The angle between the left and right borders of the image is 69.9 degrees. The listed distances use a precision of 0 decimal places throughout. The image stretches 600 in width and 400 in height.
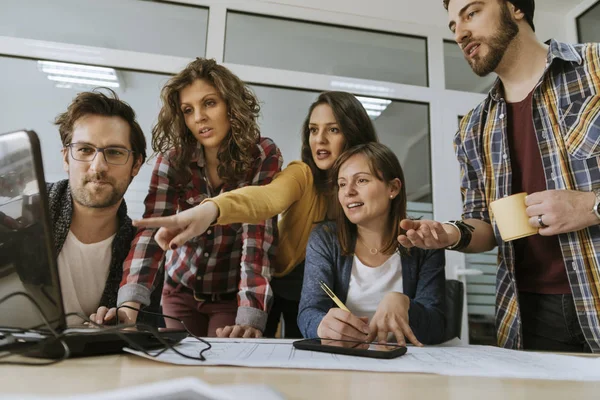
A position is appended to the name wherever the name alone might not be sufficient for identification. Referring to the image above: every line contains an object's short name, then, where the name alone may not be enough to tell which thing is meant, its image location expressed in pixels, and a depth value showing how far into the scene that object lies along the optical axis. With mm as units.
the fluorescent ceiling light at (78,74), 2396
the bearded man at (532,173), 1115
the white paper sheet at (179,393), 328
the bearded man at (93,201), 1287
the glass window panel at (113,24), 2424
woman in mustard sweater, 1365
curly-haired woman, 1441
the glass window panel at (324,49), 2697
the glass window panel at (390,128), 2609
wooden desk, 408
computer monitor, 536
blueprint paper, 530
